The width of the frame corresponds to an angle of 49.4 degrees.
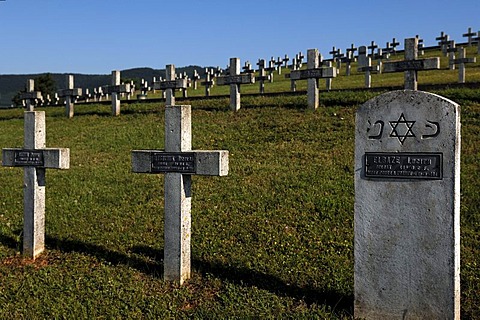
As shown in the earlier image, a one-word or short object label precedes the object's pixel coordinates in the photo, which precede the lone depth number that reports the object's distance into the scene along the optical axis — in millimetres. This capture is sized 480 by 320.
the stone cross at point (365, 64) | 25703
